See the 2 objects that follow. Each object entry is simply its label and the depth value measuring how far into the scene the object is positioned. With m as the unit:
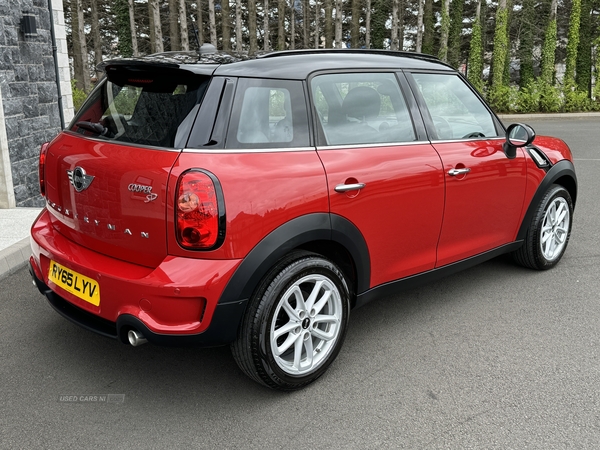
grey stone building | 7.03
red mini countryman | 2.77
